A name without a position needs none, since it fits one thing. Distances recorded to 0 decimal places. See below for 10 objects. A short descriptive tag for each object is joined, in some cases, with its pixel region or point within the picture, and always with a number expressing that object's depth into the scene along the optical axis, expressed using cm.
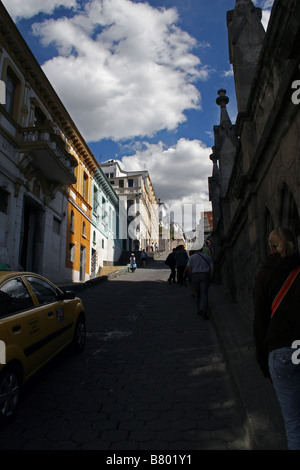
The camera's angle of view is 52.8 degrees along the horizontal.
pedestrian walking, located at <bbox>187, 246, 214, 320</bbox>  750
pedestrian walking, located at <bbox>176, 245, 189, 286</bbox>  1419
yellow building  2061
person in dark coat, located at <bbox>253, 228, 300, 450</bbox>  198
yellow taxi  309
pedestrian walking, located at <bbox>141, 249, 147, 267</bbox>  3027
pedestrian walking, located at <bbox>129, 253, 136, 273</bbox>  2533
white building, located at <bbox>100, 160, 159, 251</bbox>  4969
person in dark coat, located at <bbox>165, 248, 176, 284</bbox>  1599
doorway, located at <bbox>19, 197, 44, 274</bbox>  1555
